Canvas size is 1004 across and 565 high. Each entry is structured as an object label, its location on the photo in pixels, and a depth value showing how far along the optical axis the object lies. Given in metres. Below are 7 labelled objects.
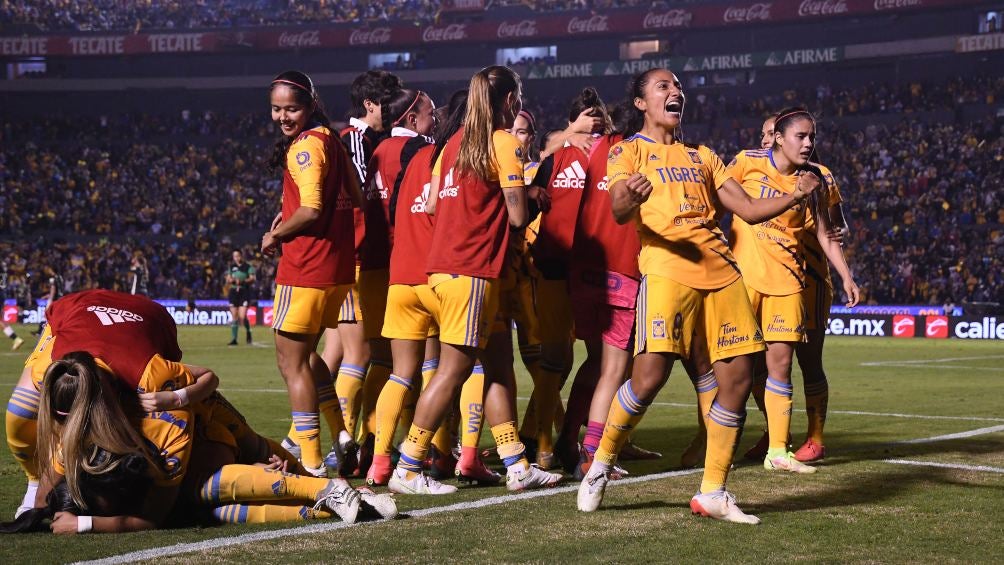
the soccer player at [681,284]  5.77
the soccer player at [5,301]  22.81
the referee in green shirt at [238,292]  24.52
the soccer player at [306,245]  6.76
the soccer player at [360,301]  7.97
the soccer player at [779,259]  7.62
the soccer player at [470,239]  6.42
